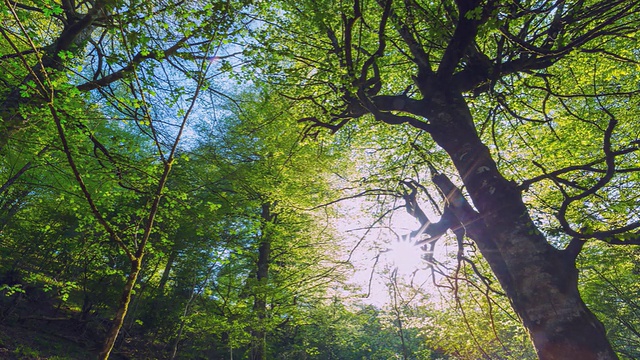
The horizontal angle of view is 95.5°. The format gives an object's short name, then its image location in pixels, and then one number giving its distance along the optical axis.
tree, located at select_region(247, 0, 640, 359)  2.18
